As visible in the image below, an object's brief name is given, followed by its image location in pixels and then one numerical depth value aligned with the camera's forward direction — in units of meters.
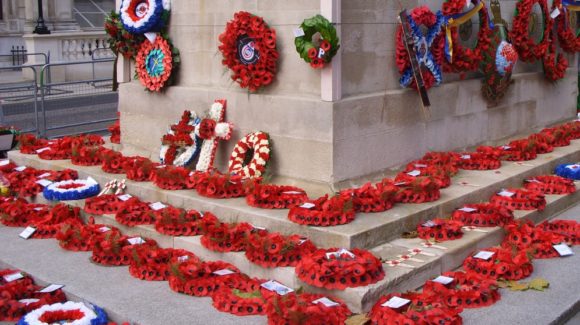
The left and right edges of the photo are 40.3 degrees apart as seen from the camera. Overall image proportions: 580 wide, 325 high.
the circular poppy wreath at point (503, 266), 6.66
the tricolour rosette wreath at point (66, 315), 5.93
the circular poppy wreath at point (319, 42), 7.54
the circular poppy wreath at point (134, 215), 7.82
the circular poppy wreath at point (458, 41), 9.20
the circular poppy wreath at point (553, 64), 11.52
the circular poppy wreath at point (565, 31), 11.77
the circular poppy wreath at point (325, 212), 6.93
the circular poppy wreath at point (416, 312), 5.60
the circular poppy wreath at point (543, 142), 10.29
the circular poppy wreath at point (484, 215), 7.57
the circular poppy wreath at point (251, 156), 8.27
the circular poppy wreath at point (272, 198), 7.52
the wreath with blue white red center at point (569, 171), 9.68
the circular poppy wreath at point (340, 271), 6.06
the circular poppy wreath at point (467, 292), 6.10
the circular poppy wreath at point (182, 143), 8.95
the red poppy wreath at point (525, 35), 10.84
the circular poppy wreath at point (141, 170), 8.76
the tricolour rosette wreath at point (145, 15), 9.41
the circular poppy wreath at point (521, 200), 8.18
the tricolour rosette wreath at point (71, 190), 8.70
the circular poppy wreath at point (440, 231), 7.16
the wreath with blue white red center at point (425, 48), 8.65
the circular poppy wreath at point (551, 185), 8.91
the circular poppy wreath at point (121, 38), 9.88
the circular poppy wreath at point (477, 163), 9.27
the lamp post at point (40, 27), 27.05
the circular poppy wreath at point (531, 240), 7.26
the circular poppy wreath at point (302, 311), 5.56
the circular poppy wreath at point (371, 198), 7.36
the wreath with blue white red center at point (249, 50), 8.25
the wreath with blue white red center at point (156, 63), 9.45
